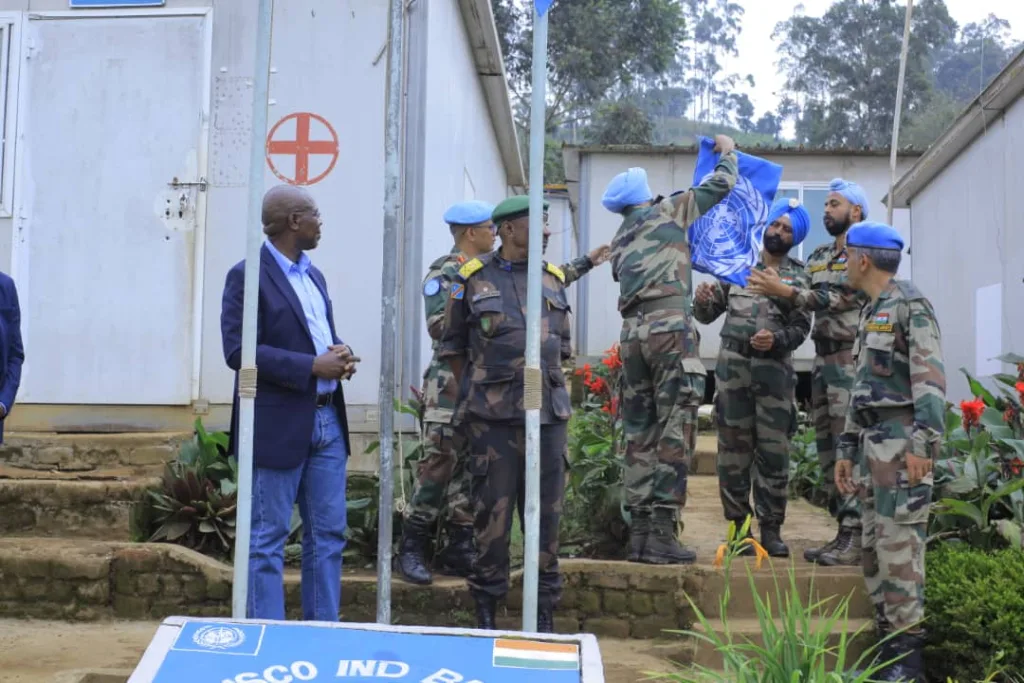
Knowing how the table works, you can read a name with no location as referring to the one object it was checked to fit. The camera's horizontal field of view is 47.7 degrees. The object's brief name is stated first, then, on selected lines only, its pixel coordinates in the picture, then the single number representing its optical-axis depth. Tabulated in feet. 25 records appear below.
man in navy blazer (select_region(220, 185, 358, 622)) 14.15
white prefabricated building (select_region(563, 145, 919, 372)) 52.06
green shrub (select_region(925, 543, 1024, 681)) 15.52
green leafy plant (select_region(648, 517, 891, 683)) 10.98
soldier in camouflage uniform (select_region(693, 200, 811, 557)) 20.39
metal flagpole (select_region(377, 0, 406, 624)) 12.27
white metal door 22.68
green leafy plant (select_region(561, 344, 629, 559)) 20.22
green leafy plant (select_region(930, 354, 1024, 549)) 18.54
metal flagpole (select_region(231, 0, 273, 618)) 11.56
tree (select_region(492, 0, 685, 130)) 87.25
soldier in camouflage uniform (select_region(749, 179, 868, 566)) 19.66
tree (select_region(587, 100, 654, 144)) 89.86
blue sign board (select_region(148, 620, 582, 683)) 9.50
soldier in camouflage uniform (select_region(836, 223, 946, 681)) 15.65
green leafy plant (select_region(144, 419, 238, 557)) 20.11
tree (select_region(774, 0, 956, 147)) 122.62
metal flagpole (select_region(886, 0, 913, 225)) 30.37
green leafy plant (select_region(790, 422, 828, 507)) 27.32
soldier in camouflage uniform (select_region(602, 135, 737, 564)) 18.99
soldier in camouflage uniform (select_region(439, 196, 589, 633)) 16.06
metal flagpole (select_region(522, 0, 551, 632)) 11.35
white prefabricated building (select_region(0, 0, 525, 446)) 22.68
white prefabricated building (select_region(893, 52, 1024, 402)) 31.01
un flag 20.45
